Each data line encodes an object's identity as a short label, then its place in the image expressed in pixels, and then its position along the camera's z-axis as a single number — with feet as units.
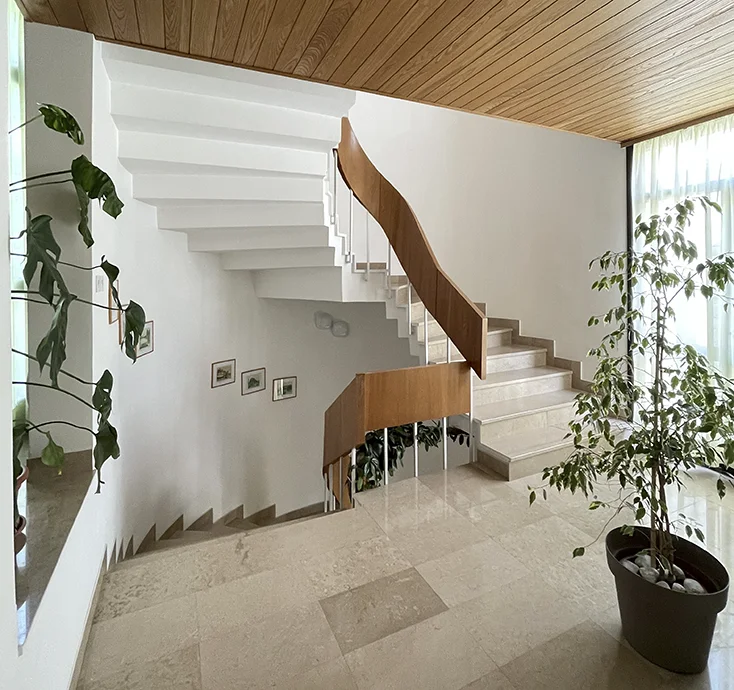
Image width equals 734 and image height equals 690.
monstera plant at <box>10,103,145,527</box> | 4.33
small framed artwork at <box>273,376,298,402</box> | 16.03
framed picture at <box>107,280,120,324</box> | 7.41
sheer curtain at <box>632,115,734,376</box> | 9.95
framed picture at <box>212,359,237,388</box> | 13.80
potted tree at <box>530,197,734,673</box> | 4.85
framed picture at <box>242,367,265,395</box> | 14.94
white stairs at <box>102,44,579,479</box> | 7.85
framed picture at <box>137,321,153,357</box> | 10.44
